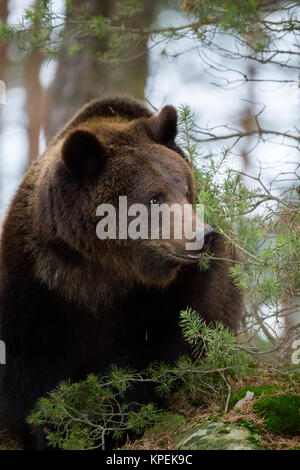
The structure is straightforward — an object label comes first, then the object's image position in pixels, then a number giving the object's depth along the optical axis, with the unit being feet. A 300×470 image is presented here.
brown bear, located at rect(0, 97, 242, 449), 27.96
